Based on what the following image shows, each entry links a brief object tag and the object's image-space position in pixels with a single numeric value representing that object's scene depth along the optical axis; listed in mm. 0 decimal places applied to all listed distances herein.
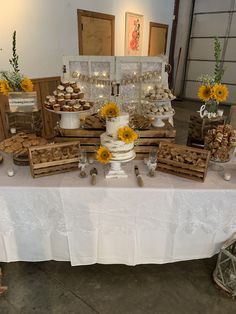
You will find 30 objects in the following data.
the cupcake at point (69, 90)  1399
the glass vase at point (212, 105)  1519
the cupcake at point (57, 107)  1368
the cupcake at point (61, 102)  1376
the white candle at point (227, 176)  1291
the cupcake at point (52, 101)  1386
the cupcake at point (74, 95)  1395
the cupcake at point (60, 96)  1377
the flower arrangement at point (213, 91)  1422
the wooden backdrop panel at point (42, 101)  2987
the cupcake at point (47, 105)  1394
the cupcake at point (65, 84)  1419
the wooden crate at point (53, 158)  1257
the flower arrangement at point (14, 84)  1525
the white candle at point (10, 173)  1294
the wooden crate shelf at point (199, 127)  1555
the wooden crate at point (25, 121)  1548
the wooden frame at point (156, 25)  5054
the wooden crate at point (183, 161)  1248
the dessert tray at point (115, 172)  1306
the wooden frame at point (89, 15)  3508
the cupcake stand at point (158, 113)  1507
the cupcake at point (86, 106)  1419
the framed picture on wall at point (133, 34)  4426
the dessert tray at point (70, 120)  1432
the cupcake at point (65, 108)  1371
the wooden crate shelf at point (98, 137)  1445
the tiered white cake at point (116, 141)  1201
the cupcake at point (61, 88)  1403
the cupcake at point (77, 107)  1382
